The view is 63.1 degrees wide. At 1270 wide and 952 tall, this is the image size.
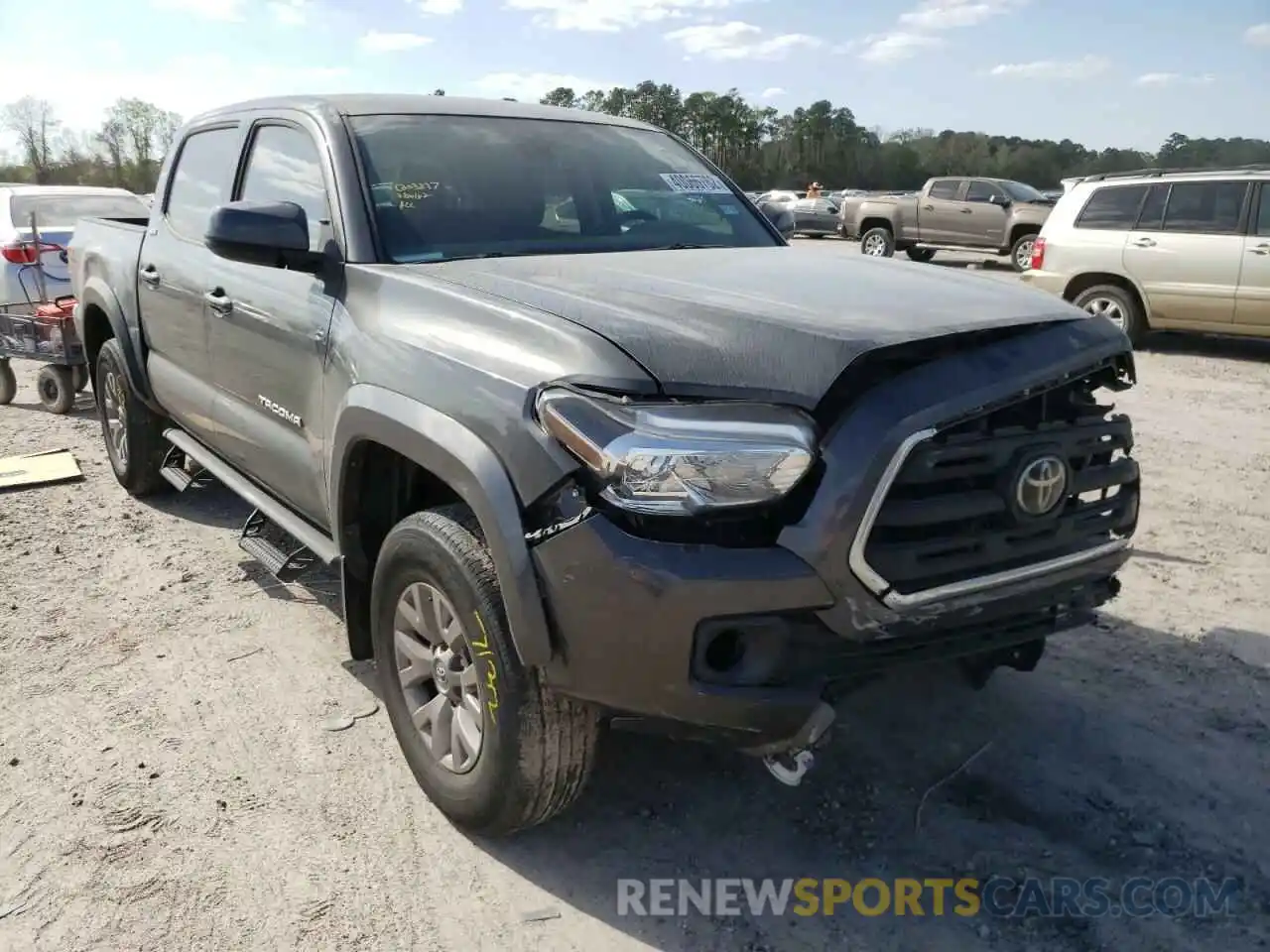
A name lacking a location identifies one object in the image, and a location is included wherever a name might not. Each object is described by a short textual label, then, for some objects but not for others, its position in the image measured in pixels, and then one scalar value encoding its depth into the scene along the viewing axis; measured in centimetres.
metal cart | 757
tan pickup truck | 1959
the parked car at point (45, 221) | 986
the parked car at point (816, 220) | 2967
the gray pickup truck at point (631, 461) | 213
